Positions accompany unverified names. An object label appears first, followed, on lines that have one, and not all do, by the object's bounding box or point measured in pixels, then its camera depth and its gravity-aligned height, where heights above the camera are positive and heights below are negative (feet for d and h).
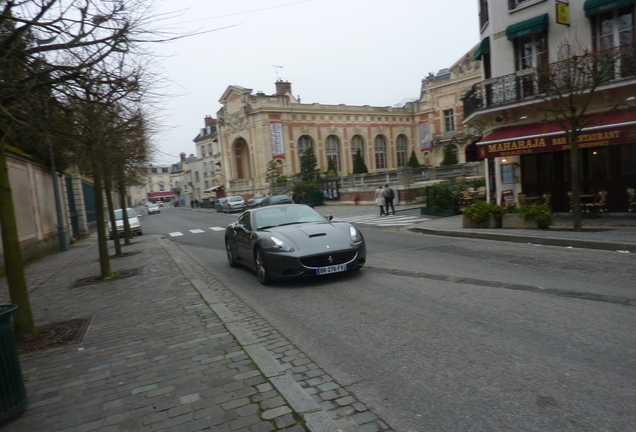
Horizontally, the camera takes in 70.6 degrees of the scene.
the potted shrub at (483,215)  46.19 -4.47
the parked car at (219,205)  157.81 -3.46
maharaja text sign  40.90 +2.41
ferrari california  24.63 -3.27
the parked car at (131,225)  78.13 -3.77
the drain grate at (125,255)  46.66 -5.39
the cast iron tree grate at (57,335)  17.67 -5.31
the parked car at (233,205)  149.69 -3.57
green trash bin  11.55 -4.26
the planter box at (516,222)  43.55 -5.24
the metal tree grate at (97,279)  31.44 -5.33
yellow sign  50.11 +16.91
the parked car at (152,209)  198.02 -3.31
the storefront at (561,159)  42.70 +0.65
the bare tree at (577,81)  38.86 +7.70
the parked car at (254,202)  138.41 -3.25
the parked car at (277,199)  121.40 -2.54
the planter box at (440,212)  66.90 -5.46
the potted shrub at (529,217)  42.70 -4.73
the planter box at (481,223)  46.34 -5.36
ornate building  160.57 +22.72
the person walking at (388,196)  77.36 -2.65
